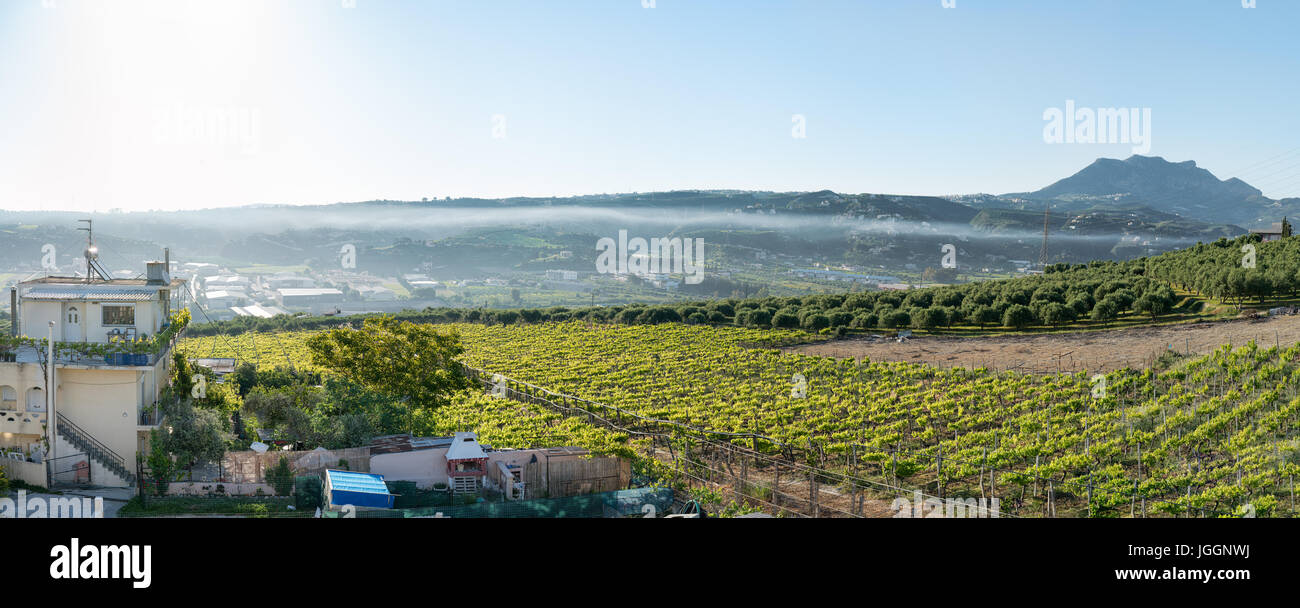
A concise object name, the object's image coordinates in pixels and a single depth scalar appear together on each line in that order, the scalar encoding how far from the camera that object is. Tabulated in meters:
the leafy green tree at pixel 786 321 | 52.22
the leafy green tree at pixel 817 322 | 50.09
